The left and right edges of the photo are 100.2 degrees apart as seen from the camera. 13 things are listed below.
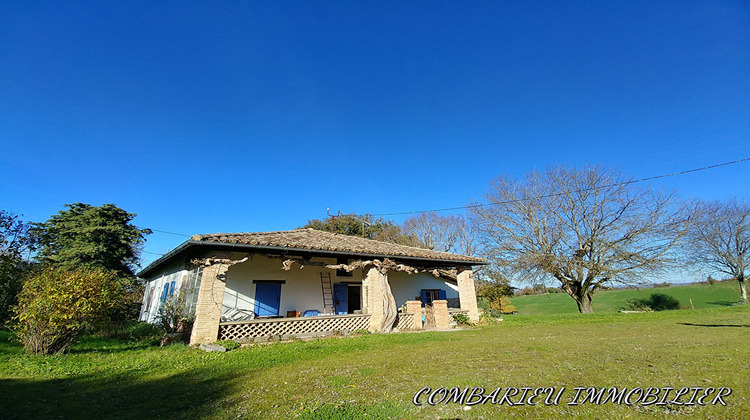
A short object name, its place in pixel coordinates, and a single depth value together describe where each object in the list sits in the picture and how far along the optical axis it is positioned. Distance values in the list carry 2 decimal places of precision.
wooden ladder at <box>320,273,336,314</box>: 14.45
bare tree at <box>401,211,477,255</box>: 31.03
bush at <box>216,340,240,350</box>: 8.75
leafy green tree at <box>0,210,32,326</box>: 9.03
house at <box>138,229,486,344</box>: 9.57
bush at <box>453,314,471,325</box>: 14.72
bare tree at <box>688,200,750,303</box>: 25.94
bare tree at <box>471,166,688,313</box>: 19.19
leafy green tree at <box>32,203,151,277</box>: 20.97
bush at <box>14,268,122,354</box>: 6.85
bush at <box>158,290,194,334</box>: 10.47
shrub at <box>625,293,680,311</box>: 27.28
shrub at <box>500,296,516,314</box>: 29.47
